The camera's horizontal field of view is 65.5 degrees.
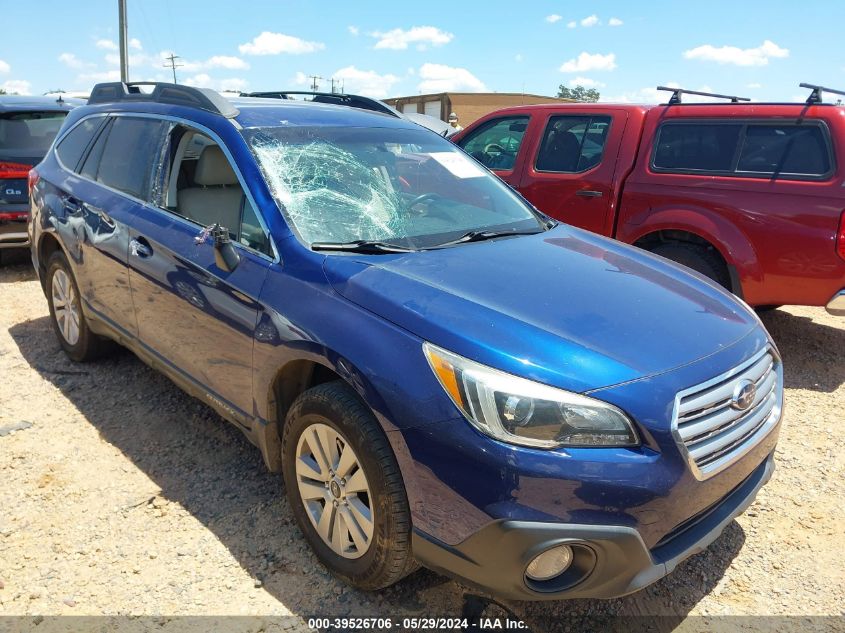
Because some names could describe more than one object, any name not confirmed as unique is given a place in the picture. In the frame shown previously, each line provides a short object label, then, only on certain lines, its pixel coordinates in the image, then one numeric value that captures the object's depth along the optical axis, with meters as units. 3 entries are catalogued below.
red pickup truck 4.51
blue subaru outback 1.94
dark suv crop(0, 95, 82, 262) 6.54
